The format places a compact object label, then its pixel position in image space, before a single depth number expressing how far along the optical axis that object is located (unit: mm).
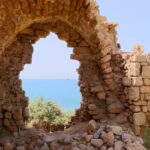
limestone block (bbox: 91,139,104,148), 6986
